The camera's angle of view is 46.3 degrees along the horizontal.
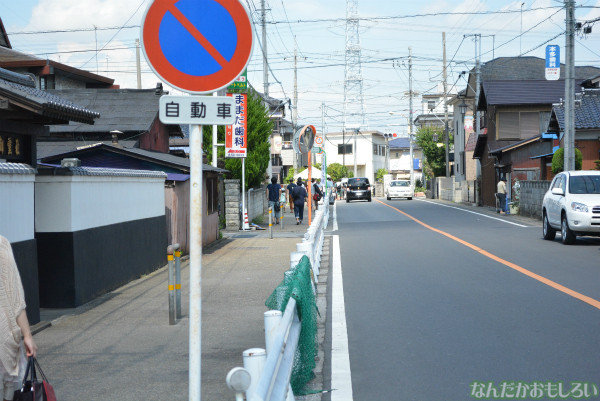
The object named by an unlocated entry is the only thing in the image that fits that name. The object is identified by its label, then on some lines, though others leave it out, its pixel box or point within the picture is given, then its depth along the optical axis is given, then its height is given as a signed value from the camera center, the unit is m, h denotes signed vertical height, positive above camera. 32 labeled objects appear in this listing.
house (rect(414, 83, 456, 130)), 89.00 +8.97
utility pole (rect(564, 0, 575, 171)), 24.16 +3.08
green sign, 22.00 +3.03
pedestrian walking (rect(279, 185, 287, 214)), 28.66 -0.93
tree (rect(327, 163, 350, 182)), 85.17 +1.03
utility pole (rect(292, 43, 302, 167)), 51.80 +6.62
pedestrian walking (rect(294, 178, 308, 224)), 28.31 -0.74
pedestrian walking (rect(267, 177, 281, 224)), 27.42 -0.46
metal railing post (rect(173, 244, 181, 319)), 8.76 -1.26
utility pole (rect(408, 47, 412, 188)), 67.31 +6.47
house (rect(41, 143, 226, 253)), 16.64 +0.29
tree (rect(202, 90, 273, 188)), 29.48 +1.55
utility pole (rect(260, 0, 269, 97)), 34.81 +5.77
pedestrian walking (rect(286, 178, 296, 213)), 28.67 -0.32
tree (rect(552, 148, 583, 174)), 27.05 +0.65
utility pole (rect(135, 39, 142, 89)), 41.88 +7.12
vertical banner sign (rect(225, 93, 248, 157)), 23.47 +1.50
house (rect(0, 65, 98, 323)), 8.14 +0.47
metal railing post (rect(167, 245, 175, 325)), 8.39 -1.39
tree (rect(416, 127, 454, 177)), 65.56 +2.64
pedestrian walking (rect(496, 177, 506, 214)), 34.00 -0.90
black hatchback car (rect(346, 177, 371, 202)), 54.12 -0.83
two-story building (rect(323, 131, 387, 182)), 95.19 +3.94
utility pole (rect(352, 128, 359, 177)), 85.06 +5.41
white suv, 16.34 -0.71
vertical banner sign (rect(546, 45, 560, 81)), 31.30 +5.32
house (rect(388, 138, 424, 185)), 93.56 +2.73
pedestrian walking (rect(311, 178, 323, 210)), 34.92 -0.67
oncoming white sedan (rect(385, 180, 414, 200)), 56.00 -0.90
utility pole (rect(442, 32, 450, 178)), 53.94 +5.08
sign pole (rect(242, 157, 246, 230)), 24.84 -0.98
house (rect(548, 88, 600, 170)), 29.34 +2.05
